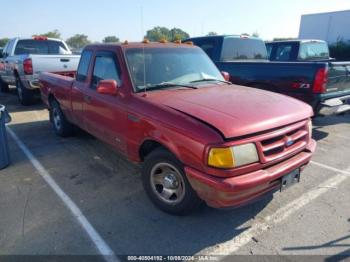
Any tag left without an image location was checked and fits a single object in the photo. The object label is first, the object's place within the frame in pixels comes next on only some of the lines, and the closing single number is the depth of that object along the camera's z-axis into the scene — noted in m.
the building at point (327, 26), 35.34
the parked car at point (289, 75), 5.21
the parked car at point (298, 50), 8.26
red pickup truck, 2.64
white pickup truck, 7.84
